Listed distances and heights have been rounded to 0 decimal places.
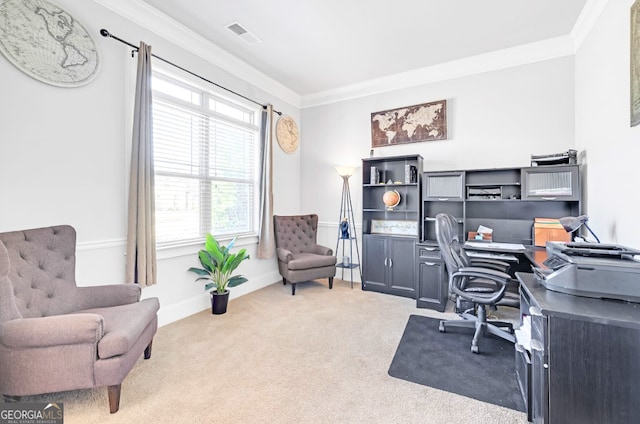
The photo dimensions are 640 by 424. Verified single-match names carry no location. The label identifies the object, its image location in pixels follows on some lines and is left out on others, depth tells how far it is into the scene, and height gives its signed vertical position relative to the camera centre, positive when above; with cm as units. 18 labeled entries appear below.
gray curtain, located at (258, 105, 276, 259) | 403 +25
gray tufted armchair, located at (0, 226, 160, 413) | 150 -67
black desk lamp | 224 -5
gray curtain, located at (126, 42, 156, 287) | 256 +18
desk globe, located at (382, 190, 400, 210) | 400 +22
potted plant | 308 -62
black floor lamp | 438 -28
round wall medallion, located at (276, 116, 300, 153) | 450 +128
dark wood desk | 115 -60
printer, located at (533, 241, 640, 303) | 134 -27
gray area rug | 187 -112
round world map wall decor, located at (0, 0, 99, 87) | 199 +125
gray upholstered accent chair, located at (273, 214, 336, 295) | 383 -56
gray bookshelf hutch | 309 +8
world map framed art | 385 +127
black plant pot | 314 -97
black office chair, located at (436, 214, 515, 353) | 231 -59
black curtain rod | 245 +152
